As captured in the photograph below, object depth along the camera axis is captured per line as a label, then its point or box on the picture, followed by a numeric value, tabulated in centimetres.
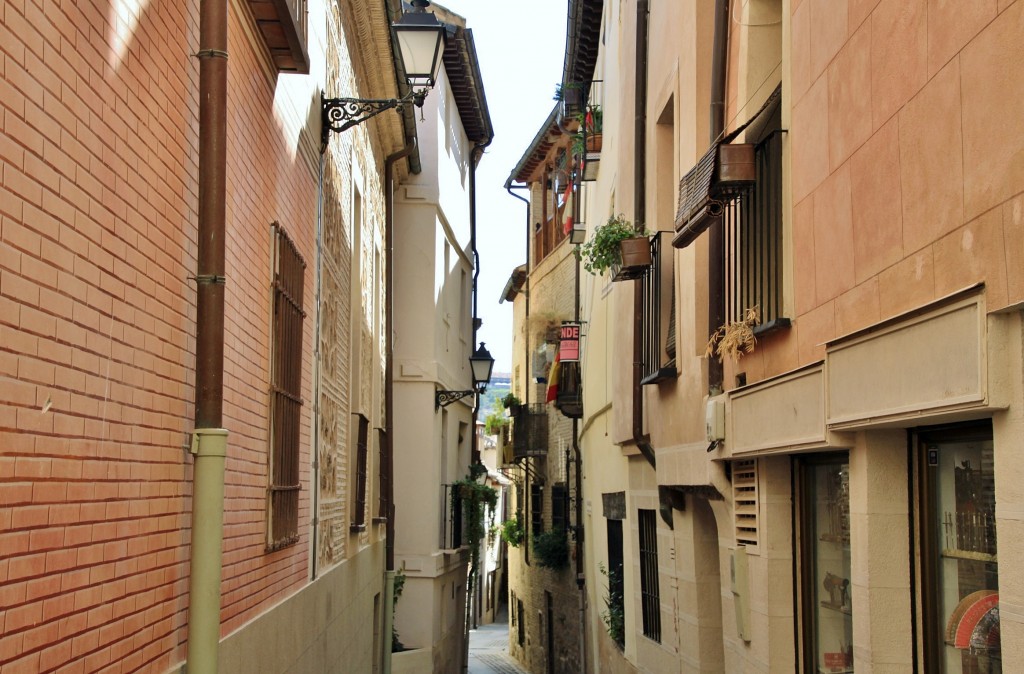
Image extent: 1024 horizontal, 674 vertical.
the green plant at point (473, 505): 2195
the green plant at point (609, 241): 1063
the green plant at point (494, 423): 3478
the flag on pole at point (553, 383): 2328
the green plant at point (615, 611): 1355
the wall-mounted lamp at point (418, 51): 923
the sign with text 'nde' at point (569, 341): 2091
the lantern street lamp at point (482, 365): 2206
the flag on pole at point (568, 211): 2464
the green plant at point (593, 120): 1838
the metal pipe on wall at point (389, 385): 1590
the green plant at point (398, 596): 1750
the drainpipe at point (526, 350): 2956
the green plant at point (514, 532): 3002
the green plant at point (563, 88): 2203
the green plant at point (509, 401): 2851
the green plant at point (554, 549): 2455
